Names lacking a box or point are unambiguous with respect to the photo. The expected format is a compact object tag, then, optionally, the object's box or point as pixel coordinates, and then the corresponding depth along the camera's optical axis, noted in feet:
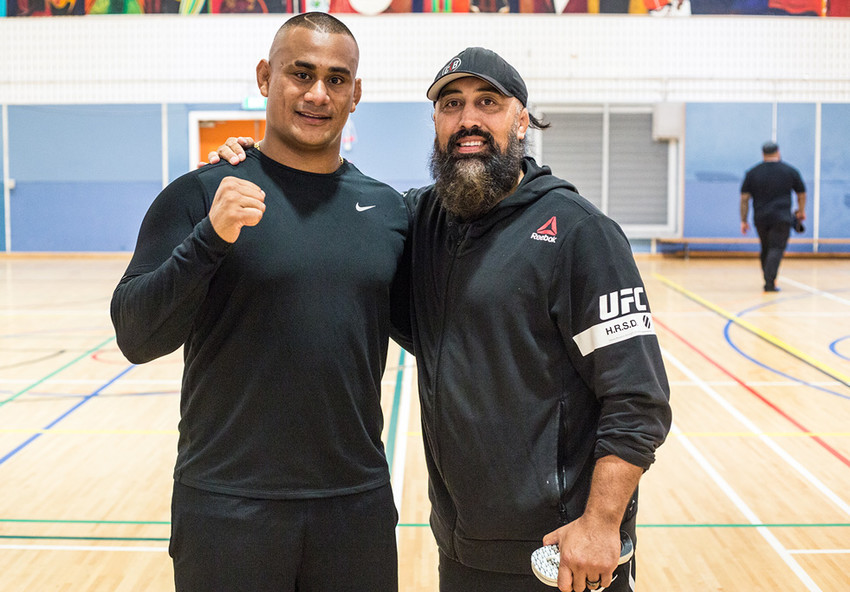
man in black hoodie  6.63
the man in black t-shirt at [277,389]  6.70
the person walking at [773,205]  38.58
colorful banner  39.83
